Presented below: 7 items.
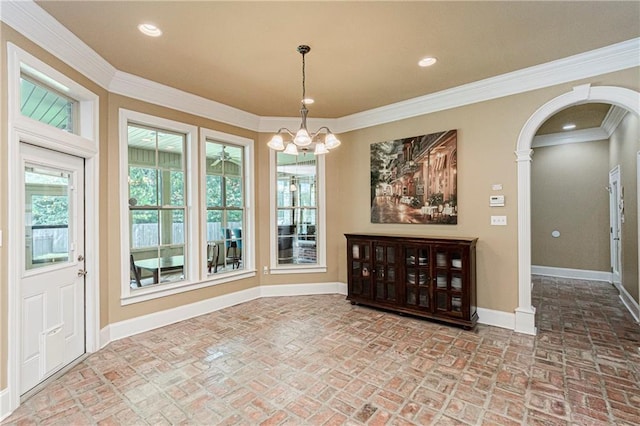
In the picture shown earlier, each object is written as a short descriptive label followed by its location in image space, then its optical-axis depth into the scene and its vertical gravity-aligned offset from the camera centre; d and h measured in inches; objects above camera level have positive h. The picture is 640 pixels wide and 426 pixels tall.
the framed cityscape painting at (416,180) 170.4 +19.6
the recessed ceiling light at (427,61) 130.9 +66.4
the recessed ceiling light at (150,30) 106.0 +65.7
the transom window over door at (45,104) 102.0 +41.1
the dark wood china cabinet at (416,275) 151.2 -34.7
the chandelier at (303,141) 113.7 +28.4
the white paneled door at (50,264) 100.7 -18.2
